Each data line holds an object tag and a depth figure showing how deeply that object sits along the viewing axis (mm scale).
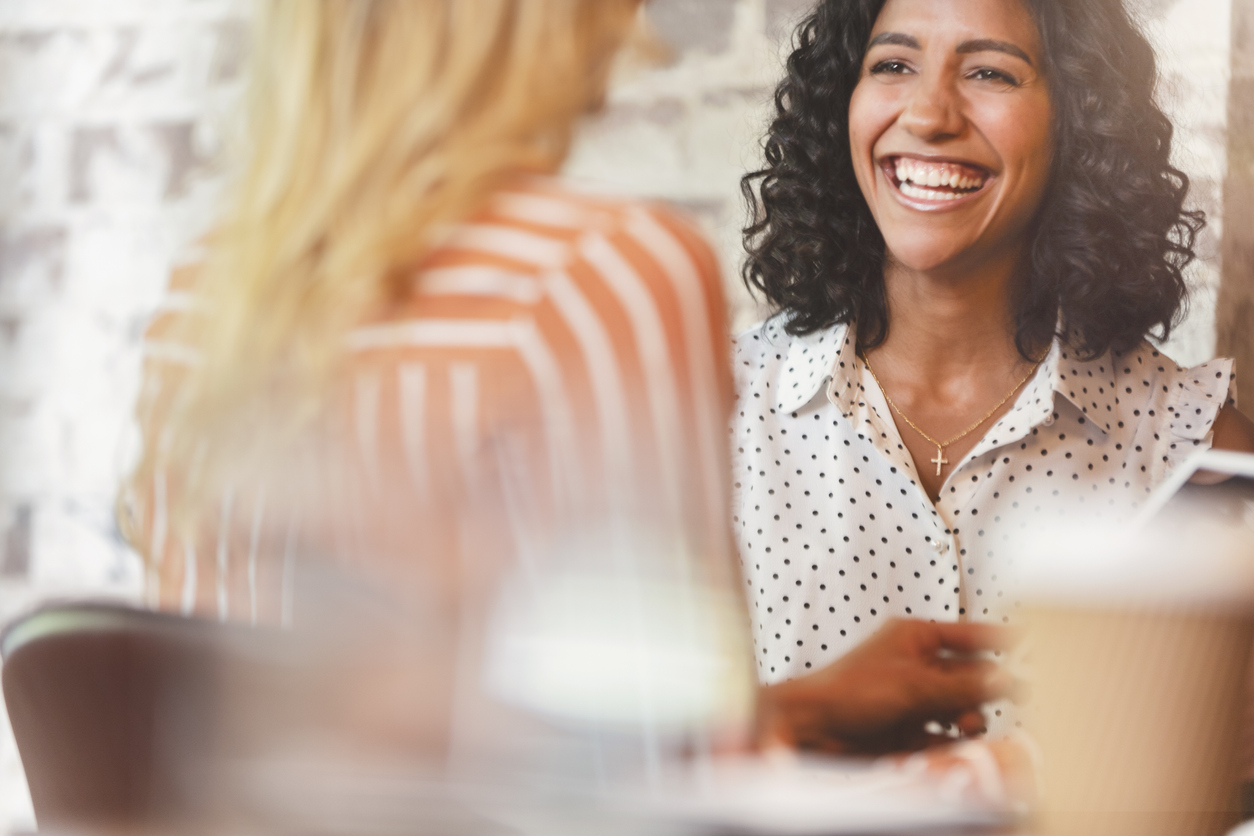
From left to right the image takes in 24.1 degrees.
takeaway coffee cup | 1698
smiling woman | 1827
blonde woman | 1628
